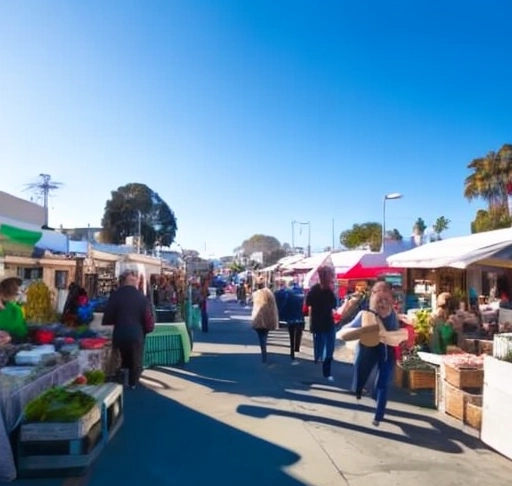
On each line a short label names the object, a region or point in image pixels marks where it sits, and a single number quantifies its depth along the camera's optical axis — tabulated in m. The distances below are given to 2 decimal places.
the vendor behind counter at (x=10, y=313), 6.21
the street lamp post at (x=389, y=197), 25.32
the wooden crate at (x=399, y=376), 7.69
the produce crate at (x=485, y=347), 7.67
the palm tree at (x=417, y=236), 23.68
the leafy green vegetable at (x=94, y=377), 6.00
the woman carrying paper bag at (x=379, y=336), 5.78
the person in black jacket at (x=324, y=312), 8.28
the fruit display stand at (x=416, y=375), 7.45
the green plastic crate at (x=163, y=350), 8.96
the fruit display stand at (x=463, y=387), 5.66
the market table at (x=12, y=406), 4.08
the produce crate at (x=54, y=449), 4.16
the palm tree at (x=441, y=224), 63.71
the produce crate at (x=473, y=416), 5.45
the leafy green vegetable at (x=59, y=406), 4.23
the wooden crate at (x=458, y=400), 5.71
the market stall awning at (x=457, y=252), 7.78
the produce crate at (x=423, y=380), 7.45
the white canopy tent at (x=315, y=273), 15.73
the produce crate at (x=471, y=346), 7.86
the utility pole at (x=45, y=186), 39.11
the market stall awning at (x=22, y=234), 5.72
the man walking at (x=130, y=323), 7.16
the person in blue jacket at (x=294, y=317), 10.36
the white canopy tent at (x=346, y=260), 16.34
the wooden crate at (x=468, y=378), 6.08
